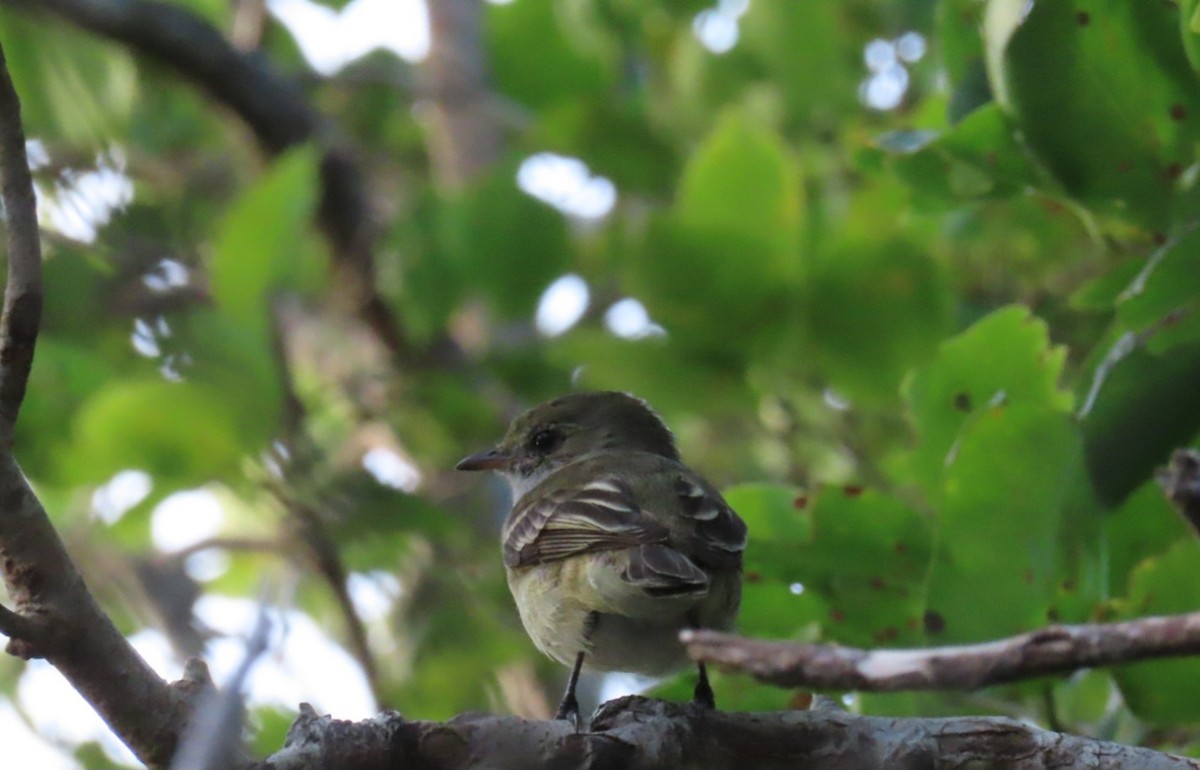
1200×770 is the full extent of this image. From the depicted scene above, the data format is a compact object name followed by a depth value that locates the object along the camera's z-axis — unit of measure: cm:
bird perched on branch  573
